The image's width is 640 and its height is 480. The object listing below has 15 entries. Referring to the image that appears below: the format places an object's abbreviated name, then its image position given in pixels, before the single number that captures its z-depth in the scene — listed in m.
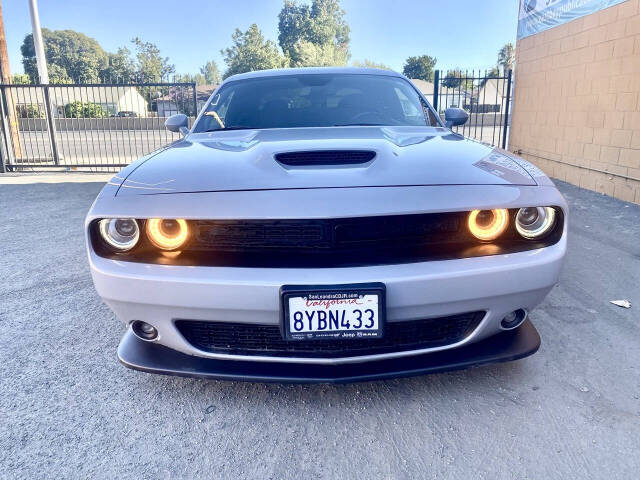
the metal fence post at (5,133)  9.25
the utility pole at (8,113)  9.42
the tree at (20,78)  26.24
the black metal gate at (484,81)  8.89
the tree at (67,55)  73.25
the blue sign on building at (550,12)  6.47
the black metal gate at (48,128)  9.17
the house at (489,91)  53.14
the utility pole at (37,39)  10.61
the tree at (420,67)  81.62
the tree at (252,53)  57.44
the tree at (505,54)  80.38
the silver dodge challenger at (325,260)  1.56
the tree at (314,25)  75.84
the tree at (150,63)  61.88
